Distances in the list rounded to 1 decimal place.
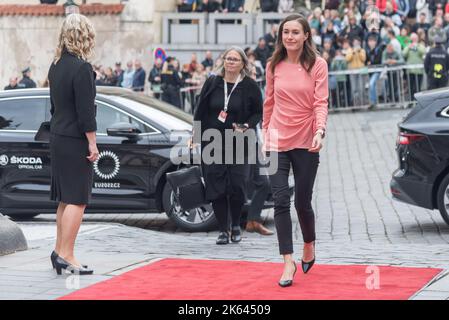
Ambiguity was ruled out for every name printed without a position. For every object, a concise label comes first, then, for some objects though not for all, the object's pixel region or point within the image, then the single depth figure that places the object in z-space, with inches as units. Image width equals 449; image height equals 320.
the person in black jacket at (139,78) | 1144.2
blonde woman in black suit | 347.3
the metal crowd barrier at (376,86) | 1067.3
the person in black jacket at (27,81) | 1118.4
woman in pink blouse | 335.9
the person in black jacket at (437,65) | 999.0
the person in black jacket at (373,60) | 1079.0
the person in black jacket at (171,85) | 1069.8
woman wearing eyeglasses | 453.7
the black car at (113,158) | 526.3
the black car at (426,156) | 505.7
